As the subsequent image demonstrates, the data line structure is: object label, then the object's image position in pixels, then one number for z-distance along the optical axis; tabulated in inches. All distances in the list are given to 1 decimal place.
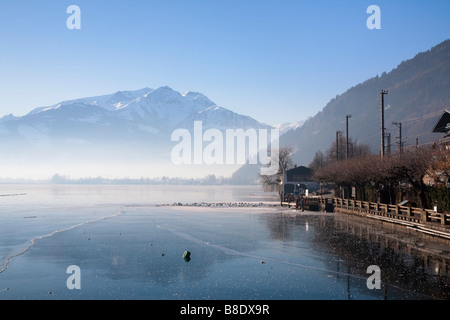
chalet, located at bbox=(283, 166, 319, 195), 4035.4
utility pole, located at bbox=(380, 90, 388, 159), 1895.5
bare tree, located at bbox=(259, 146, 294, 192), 4445.9
